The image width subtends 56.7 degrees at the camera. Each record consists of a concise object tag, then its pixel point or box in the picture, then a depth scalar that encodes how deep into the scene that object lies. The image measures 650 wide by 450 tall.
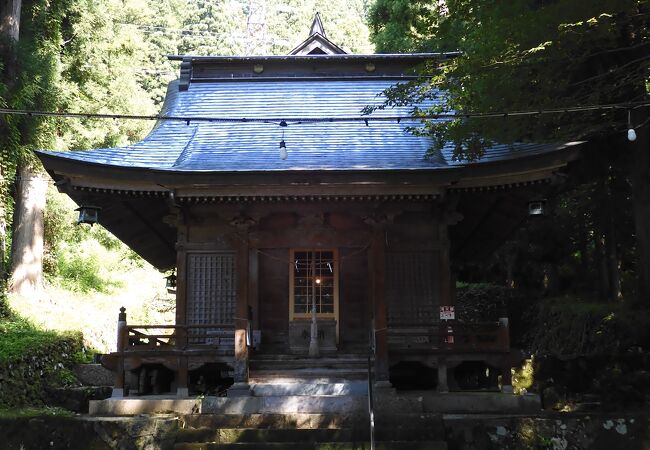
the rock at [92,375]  15.20
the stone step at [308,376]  10.95
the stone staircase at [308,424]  8.87
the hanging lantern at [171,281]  18.19
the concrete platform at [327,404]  9.83
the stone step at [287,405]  9.80
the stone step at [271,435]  9.03
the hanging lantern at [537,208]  11.44
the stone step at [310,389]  10.37
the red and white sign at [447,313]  10.73
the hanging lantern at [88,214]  11.32
